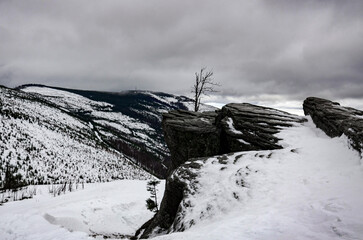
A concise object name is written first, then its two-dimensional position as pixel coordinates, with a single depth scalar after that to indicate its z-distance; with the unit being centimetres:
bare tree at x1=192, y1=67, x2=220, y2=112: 2988
